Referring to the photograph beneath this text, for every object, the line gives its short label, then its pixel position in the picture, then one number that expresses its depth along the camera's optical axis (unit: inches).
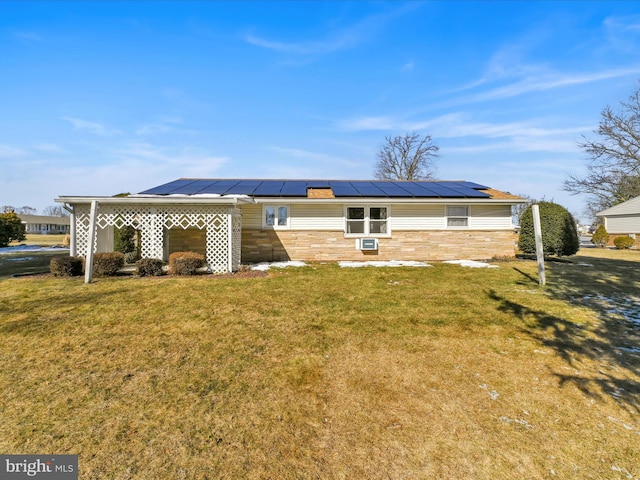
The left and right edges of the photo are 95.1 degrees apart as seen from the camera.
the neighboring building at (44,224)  2279.8
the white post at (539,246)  323.9
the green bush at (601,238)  1101.1
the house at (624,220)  1033.0
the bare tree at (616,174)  1133.1
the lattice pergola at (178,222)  403.2
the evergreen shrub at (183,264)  384.5
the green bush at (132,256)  515.3
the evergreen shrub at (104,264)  373.1
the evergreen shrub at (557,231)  472.7
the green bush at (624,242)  974.0
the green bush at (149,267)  376.9
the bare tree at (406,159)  1443.2
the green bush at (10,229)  877.2
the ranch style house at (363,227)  493.4
